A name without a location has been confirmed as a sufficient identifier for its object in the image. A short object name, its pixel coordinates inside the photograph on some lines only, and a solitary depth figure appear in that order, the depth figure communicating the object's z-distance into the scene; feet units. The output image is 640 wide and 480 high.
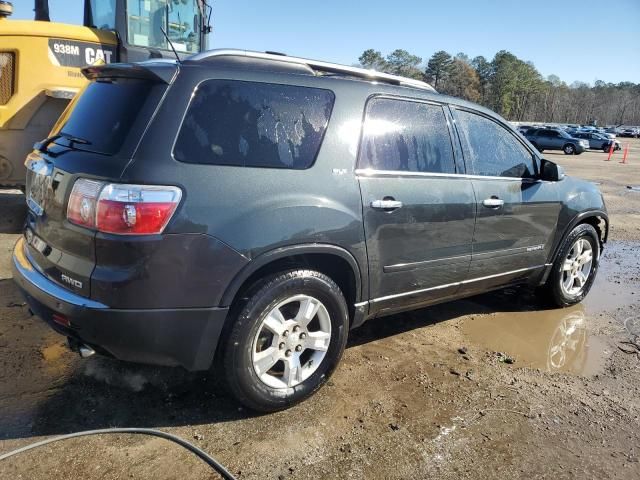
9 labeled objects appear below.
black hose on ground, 8.12
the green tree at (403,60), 365.65
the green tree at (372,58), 352.28
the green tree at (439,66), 362.94
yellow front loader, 19.86
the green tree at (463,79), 344.75
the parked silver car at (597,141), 132.65
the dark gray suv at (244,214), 8.25
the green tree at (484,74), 383.45
